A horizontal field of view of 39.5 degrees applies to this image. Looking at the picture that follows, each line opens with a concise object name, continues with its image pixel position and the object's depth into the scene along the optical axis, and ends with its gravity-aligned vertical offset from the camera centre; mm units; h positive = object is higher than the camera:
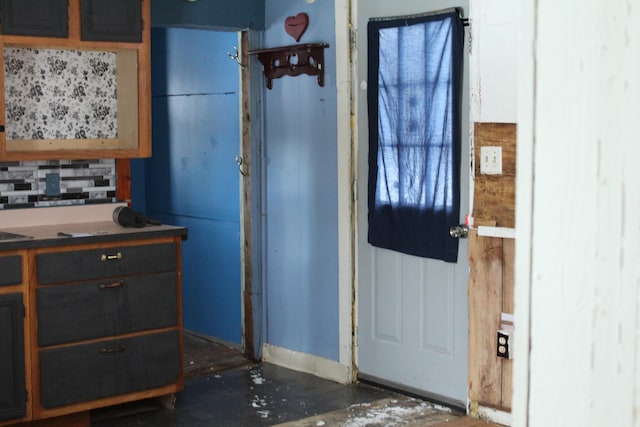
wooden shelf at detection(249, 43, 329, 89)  4789 +480
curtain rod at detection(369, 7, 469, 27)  4028 +622
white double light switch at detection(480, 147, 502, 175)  3869 -56
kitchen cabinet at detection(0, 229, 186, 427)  3785 -800
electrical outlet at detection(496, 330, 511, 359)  3918 -866
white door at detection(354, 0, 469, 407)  4195 -784
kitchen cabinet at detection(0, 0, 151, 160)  4086 +335
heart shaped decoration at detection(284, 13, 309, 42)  4871 +672
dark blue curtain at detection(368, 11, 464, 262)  4129 +71
